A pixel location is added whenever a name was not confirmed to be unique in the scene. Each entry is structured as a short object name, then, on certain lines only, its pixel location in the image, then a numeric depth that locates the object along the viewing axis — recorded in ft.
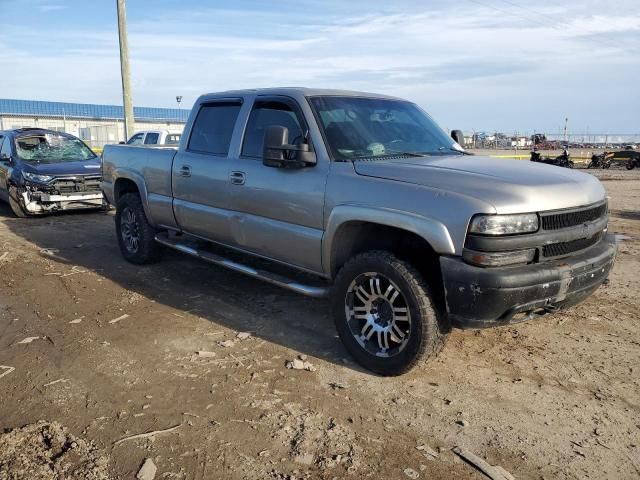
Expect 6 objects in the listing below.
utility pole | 51.37
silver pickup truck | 10.71
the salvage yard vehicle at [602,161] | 95.30
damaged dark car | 33.91
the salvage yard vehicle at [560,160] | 85.75
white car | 53.01
